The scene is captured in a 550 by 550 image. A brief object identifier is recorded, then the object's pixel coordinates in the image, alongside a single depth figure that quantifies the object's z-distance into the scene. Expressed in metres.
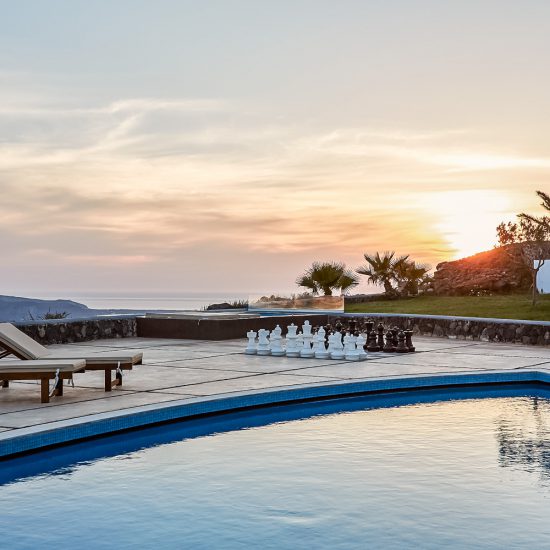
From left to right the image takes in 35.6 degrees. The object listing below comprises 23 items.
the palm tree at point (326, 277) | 31.09
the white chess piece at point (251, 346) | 15.60
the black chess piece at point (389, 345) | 16.08
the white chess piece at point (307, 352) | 15.09
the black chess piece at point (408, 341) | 16.00
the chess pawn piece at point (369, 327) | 16.53
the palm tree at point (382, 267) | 38.75
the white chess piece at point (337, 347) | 14.68
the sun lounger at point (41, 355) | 10.30
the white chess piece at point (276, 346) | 15.38
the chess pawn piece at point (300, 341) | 15.24
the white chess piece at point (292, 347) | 15.24
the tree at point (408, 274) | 39.75
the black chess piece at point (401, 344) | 16.02
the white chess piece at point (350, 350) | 14.57
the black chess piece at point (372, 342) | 16.25
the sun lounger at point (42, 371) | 9.59
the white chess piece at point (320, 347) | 14.89
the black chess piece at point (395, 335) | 16.08
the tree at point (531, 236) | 37.00
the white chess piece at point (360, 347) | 14.37
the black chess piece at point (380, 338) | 16.22
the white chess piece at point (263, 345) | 15.49
